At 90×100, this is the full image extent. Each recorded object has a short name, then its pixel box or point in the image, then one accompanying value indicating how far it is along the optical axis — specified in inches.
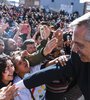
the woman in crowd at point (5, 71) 57.2
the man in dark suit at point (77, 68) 34.9
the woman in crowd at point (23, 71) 60.5
